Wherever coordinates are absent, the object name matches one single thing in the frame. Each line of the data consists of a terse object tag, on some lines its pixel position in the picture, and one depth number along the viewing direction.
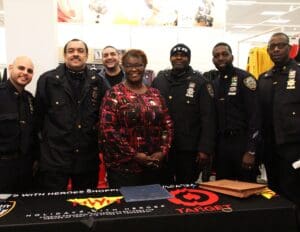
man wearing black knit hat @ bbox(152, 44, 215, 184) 3.00
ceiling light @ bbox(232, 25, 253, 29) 15.20
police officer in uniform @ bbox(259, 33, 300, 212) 3.10
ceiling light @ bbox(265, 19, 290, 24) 13.78
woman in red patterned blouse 2.61
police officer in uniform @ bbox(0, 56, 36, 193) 2.64
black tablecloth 1.88
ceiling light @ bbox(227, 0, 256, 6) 10.50
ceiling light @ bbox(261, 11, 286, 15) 12.23
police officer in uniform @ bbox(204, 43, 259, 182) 3.09
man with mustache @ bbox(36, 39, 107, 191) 2.74
